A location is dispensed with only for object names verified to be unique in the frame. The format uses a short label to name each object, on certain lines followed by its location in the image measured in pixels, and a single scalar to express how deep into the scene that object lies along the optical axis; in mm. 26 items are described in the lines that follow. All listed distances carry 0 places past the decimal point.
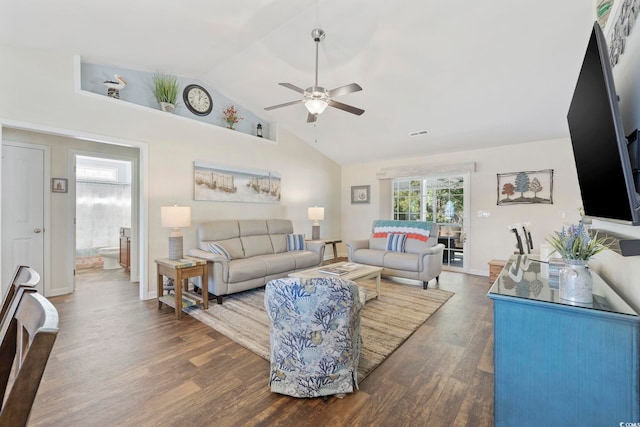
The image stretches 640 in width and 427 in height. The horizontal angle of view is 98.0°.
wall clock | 4238
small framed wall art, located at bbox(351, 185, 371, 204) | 6493
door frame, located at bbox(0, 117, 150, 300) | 3629
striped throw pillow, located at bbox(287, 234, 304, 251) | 4906
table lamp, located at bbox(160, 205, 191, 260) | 3369
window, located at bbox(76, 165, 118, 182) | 5917
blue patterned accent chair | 1682
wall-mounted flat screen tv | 1020
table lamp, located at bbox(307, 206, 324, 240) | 5594
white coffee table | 3240
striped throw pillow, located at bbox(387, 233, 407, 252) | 4703
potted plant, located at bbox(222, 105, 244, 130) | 4713
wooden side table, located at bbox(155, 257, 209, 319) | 3049
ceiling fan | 2662
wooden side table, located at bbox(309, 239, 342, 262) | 5805
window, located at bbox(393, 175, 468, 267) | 5367
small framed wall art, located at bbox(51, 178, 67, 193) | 3709
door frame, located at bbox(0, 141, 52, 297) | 3613
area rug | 2377
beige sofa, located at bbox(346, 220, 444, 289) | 4141
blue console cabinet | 1056
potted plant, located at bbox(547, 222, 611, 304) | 1181
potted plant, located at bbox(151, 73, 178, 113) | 3873
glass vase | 1175
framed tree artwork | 4430
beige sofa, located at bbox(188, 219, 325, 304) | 3502
